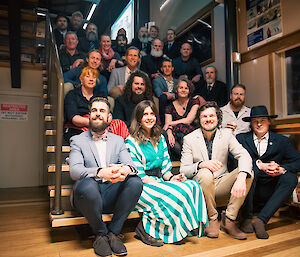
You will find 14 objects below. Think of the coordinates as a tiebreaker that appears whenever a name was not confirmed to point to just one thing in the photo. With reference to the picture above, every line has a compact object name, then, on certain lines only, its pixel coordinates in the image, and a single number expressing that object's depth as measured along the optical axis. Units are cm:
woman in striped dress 185
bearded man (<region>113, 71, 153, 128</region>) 284
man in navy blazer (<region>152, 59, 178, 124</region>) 330
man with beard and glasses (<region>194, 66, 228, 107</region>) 404
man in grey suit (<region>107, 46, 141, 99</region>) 362
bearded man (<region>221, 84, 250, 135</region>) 316
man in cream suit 199
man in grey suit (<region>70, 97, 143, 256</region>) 165
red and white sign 450
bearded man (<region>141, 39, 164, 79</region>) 431
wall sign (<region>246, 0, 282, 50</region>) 350
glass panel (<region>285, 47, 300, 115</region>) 327
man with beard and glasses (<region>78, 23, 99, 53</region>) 452
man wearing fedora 212
